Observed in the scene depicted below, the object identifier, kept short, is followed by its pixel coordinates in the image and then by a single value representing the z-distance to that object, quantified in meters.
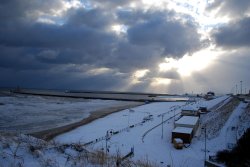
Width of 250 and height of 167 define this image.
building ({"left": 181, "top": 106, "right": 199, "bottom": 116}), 55.15
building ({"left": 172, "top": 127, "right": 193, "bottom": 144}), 31.90
